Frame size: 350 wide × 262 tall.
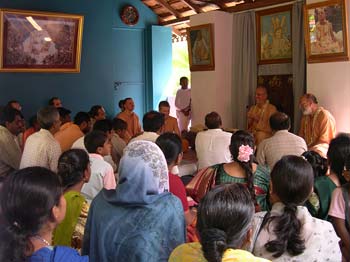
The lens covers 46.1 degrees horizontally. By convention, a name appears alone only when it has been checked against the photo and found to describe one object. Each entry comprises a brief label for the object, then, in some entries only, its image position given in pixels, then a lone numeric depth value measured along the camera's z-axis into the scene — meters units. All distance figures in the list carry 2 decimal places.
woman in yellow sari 1.21
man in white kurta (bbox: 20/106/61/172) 3.45
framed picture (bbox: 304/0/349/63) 5.17
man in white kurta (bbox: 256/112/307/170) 3.73
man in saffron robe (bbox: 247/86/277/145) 6.05
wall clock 8.83
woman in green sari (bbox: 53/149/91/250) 2.13
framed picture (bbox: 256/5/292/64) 6.26
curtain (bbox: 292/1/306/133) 5.98
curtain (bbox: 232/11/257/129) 6.91
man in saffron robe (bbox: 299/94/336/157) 5.21
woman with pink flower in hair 2.73
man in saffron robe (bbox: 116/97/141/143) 7.13
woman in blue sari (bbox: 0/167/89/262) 1.36
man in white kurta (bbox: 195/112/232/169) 4.09
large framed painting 7.26
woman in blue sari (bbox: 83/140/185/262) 1.64
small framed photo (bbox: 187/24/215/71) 7.12
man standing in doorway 8.59
